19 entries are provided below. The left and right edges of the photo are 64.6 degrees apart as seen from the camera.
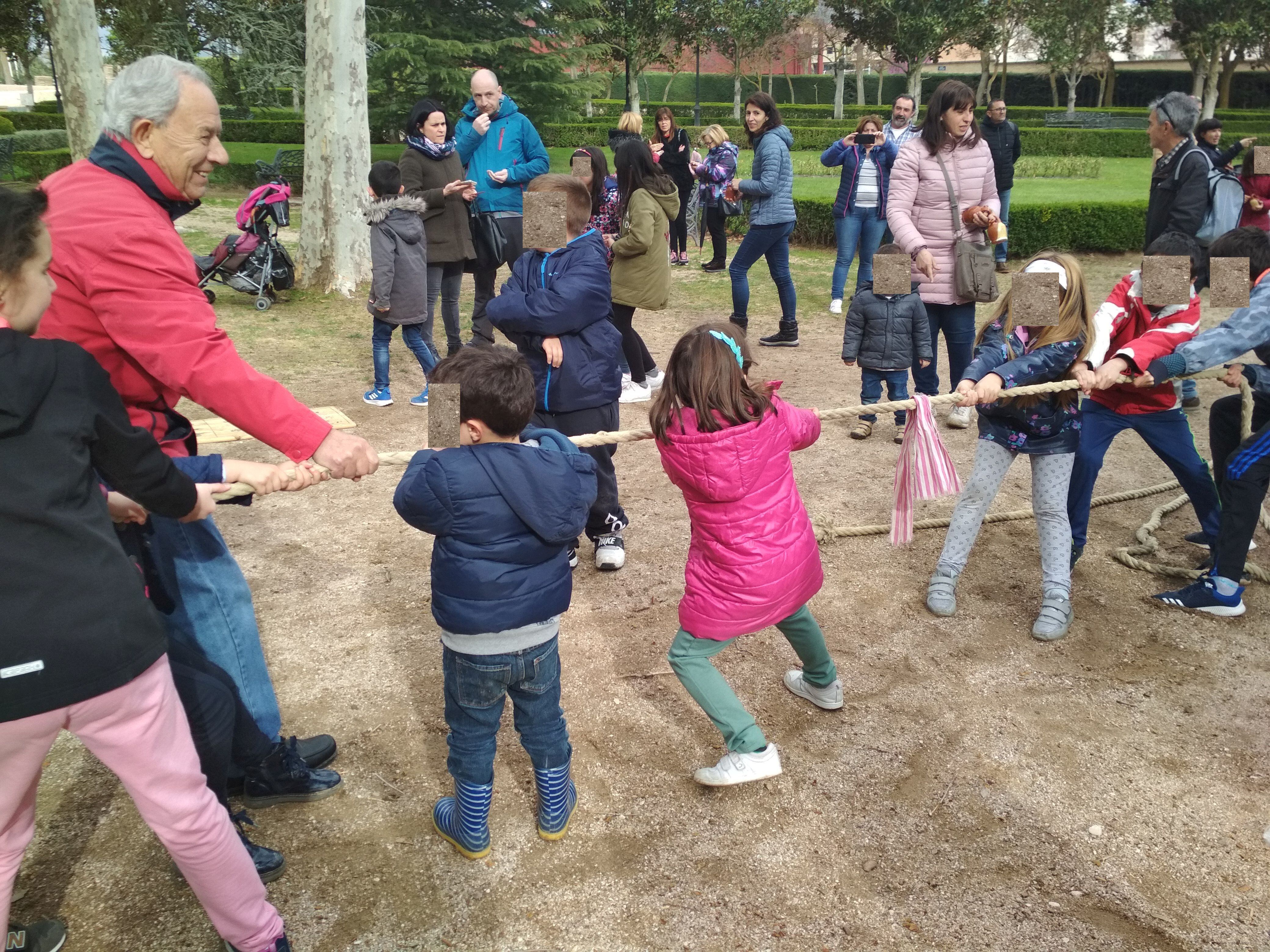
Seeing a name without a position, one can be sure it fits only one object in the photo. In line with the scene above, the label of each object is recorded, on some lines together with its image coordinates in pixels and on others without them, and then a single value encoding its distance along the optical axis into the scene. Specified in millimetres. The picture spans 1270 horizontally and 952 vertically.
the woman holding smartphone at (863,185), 9477
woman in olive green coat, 6629
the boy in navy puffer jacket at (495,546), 2578
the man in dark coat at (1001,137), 11031
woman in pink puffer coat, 5992
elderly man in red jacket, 2379
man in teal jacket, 7734
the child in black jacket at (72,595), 1810
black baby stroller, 9938
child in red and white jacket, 4184
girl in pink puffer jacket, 2969
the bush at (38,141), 24906
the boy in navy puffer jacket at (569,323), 4270
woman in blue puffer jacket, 8484
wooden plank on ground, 6180
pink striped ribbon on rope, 3893
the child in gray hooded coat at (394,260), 6762
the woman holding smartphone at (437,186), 7375
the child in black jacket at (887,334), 6164
